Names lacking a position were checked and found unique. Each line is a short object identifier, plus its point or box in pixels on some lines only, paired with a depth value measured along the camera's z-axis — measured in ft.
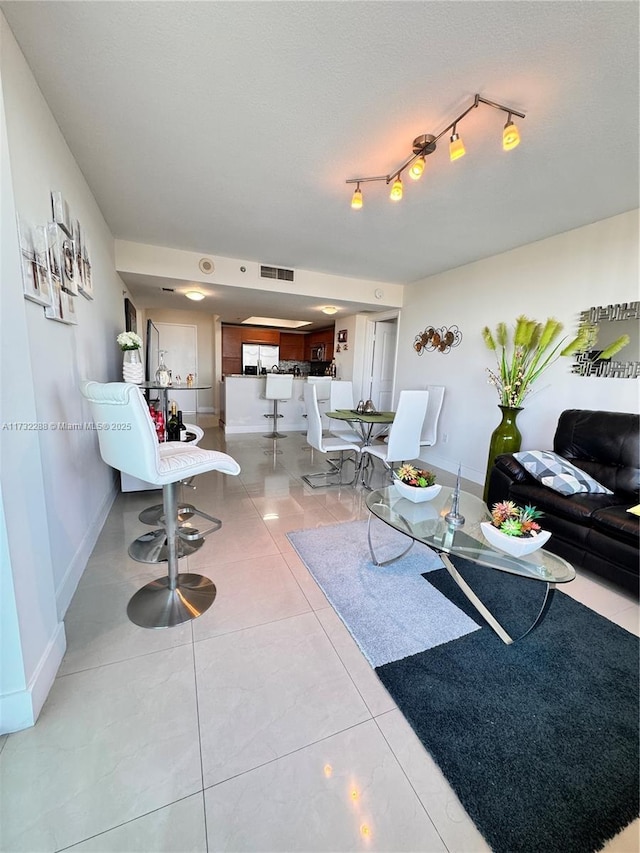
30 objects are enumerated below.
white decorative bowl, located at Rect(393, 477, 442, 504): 6.84
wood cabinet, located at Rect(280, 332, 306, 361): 27.87
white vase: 9.52
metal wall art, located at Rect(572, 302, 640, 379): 8.71
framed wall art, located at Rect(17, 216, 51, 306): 4.25
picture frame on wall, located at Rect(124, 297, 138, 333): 13.65
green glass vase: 10.51
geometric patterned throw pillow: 7.74
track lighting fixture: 5.15
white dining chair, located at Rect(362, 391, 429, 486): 10.27
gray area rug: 5.23
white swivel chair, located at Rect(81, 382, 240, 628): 4.64
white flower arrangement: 9.41
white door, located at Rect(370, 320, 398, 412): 20.74
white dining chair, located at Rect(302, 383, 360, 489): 11.58
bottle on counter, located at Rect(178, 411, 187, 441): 9.38
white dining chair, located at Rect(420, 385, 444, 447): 12.60
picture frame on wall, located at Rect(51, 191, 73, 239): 5.63
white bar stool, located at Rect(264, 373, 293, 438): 18.04
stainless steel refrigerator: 26.04
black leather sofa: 6.42
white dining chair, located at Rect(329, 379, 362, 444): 15.49
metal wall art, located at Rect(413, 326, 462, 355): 14.16
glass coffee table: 4.85
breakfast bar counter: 19.47
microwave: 26.69
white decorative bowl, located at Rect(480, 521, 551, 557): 4.89
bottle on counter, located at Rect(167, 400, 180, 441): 9.24
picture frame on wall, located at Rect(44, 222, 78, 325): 5.15
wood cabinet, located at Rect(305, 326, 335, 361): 25.56
